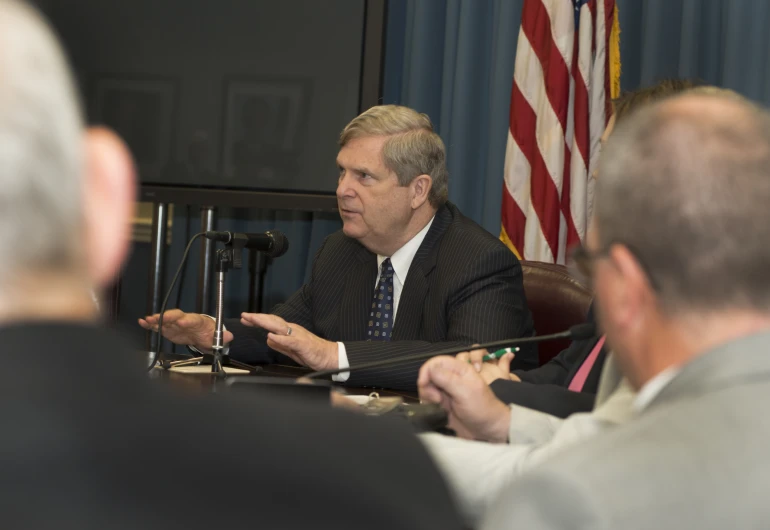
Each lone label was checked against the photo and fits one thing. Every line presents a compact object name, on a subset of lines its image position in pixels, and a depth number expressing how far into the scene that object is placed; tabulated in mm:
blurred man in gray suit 1613
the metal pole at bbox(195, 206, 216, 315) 8723
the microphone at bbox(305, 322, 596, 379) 3324
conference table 4320
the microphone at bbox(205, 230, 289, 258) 5213
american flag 7951
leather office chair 5633
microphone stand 5095
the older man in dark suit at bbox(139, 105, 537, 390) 5465
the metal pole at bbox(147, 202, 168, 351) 8921
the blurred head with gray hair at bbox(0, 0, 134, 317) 1081
